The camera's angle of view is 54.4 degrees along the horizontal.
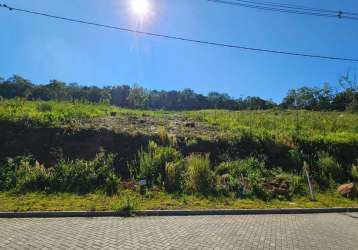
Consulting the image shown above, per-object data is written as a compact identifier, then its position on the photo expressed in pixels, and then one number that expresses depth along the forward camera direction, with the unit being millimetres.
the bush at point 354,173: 17481
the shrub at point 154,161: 15055
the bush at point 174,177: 14375
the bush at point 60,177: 13617
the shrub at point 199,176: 14367
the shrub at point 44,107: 22906
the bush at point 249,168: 15984
